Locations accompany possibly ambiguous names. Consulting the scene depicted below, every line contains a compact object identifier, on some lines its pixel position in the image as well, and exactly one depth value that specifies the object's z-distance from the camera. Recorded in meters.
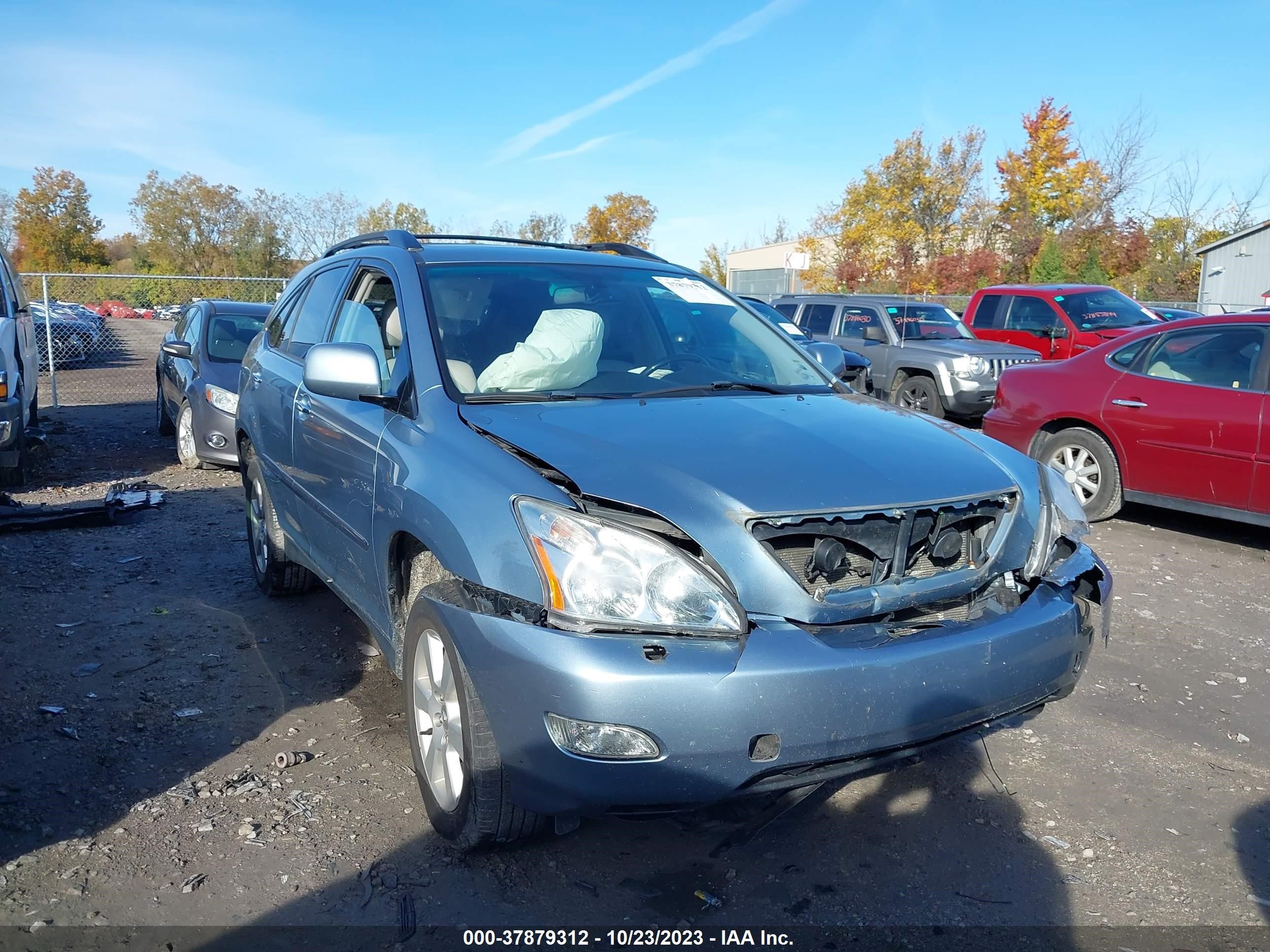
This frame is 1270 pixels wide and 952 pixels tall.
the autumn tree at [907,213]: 41.47
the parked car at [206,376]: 8.91
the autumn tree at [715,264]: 58.28
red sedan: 6.22
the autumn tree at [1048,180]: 39.53
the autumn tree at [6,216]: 49.16
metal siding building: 33.97
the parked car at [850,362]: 9.83
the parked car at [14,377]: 8.12
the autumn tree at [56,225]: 48.66
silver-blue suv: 2.38
